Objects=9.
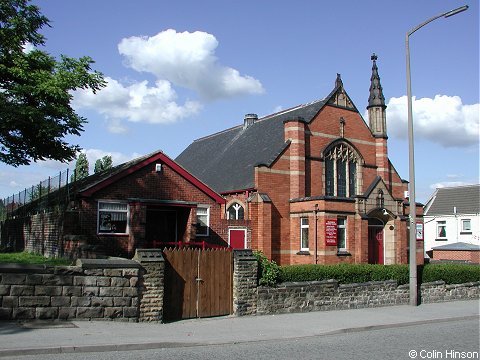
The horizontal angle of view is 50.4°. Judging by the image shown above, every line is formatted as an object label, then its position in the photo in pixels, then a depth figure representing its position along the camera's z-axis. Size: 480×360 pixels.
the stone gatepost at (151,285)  12.84
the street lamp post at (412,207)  17.66
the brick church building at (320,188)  25.98
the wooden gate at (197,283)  13.57
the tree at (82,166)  58.44
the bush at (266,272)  14.97
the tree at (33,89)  18.14
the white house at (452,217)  45.88
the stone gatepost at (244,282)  14.42
